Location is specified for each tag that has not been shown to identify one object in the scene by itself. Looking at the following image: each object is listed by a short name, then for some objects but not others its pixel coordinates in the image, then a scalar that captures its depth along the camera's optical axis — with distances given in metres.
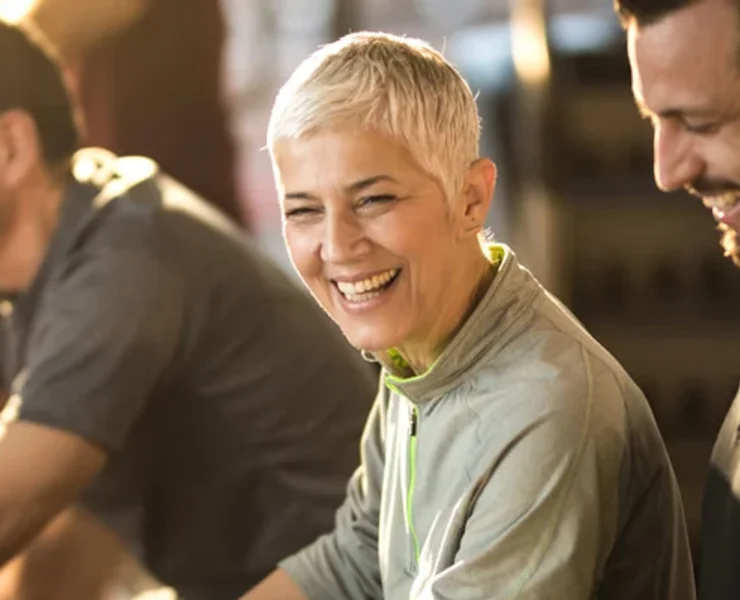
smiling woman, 2.09
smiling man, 2.08
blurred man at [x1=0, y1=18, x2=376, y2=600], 2.56
